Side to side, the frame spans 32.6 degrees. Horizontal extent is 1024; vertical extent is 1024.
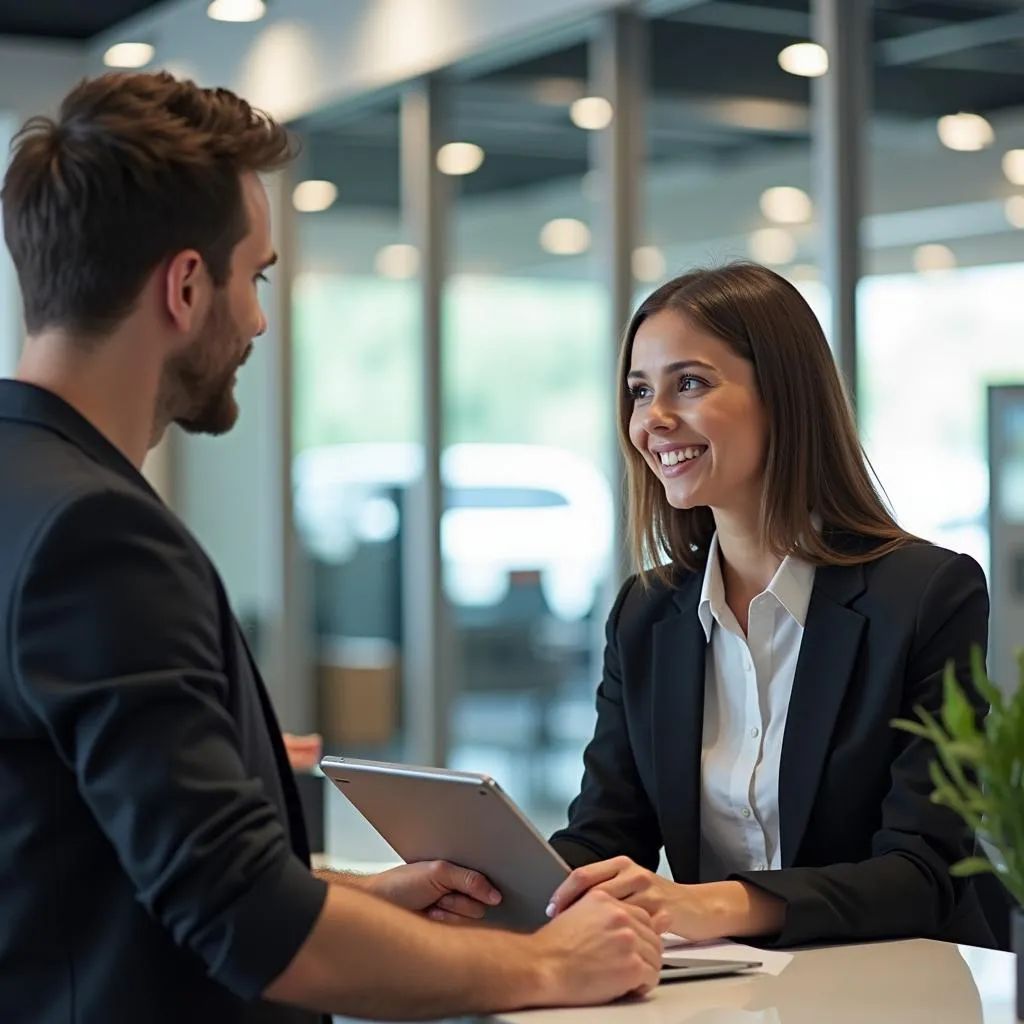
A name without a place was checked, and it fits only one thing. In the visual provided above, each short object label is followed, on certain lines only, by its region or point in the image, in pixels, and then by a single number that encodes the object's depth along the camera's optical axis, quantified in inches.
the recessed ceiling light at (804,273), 163.5
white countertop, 68.8
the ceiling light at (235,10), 234.7
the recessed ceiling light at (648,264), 186.9
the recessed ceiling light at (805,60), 161.9
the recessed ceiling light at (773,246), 167.2
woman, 91.4
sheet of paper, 78.2
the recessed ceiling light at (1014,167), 147.6
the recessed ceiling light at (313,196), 248.5
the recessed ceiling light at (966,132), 149.2
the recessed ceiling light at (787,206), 165.8
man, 59.9
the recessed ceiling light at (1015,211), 148.2
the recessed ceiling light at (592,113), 189.8
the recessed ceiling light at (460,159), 217.5
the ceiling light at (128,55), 271.6
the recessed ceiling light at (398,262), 227.9
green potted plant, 62.6
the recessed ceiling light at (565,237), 198.7
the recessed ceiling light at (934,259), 152.9
